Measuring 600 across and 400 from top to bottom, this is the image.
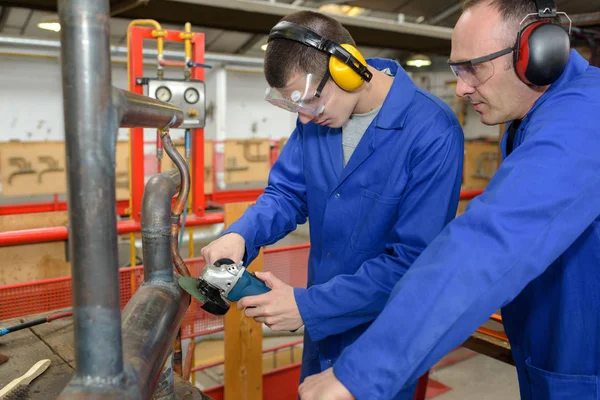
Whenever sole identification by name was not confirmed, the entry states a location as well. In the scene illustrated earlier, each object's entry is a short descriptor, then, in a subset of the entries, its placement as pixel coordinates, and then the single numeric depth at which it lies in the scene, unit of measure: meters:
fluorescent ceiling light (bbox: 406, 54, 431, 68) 7.37
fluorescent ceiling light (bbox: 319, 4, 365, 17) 6.57
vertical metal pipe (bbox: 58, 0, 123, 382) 0.65
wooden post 2.69
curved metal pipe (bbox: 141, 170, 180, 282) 1.22
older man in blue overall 0.81
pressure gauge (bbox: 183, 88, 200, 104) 3.25
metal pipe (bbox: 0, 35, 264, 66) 7.06
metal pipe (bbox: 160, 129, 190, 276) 1.28
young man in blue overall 1.42
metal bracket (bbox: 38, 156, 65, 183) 6.45
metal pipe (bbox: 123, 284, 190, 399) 0.87
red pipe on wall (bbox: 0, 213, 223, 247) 2.55
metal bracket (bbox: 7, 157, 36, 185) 6.22
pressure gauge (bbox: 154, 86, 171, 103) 3.18
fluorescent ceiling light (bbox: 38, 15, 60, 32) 6.34
